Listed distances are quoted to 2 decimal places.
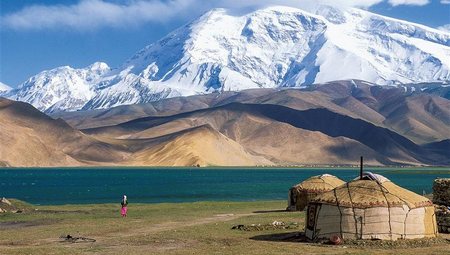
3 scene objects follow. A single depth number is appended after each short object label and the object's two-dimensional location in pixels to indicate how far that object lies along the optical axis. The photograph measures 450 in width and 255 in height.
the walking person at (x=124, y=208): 49.67
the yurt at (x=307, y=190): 51.81
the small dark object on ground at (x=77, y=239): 33.38
